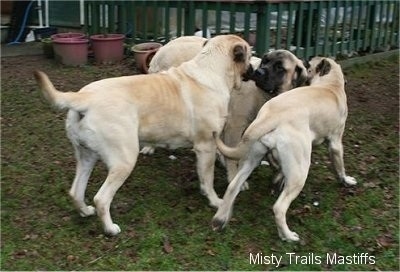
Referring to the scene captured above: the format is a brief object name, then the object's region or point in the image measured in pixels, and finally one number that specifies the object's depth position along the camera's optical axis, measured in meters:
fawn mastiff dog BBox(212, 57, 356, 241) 4.04
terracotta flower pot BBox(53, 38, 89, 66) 9.55
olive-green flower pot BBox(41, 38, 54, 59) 10.16
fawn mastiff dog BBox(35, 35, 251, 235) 3.92
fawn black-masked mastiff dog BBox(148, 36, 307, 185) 5.00
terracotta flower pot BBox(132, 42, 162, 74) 8.72
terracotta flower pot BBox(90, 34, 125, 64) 9.78
